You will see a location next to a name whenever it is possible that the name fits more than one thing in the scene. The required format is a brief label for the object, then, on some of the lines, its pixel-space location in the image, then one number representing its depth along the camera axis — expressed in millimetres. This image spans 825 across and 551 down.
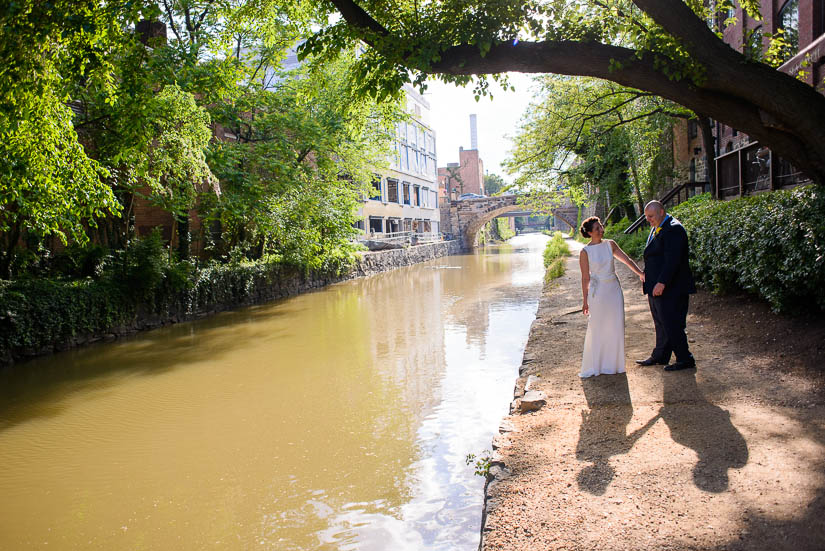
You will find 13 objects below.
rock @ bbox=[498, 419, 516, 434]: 4809
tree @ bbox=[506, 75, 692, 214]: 16203
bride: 5961
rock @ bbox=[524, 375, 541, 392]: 5941
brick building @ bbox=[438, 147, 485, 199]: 81000
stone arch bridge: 57062
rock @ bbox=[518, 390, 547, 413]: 5320
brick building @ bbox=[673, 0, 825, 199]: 10734
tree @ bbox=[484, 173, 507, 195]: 104869
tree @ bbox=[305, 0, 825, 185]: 5516
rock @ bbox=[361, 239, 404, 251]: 34525
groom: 5742
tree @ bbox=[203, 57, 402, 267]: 15805
